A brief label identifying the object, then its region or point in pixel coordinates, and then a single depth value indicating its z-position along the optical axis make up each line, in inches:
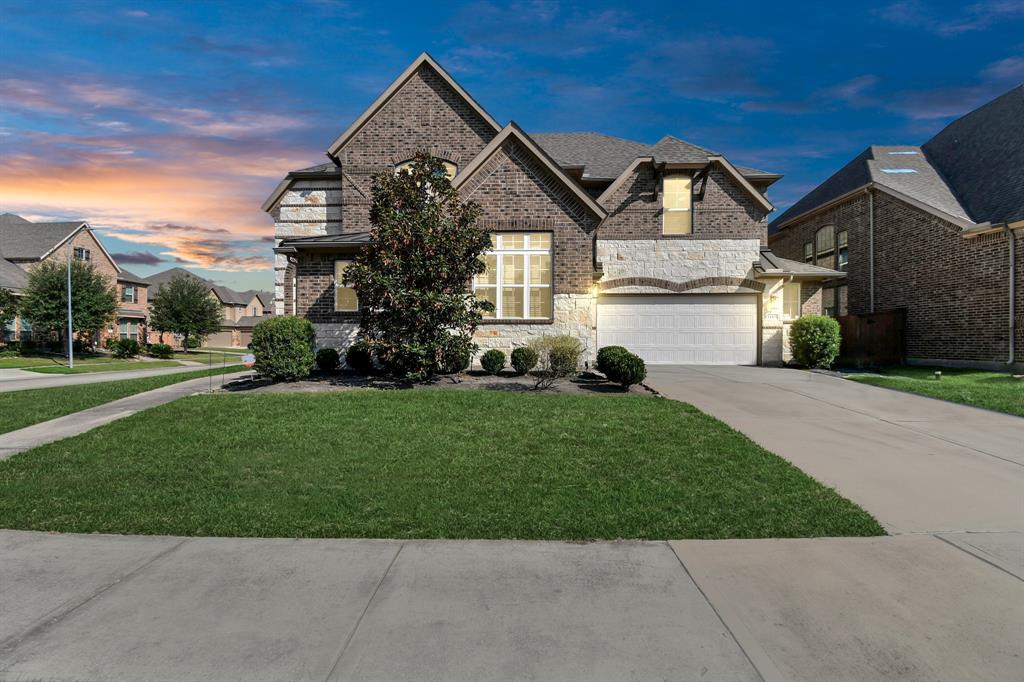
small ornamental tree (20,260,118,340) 1429.6
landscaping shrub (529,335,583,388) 457.4
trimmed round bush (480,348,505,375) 524.7
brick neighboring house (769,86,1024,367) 664.4
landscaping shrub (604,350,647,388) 448.1
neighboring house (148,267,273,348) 2876.5
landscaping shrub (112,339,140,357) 1533.0
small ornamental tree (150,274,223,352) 1750.7
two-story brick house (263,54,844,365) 669.3
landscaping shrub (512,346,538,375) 514.6
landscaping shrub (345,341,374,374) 561.0
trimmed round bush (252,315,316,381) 486.0
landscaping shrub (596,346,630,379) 469.4
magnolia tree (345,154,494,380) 459.2
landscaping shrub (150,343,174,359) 1644.9
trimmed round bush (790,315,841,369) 669.3
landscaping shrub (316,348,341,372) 565.3
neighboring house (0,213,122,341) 1606.8
